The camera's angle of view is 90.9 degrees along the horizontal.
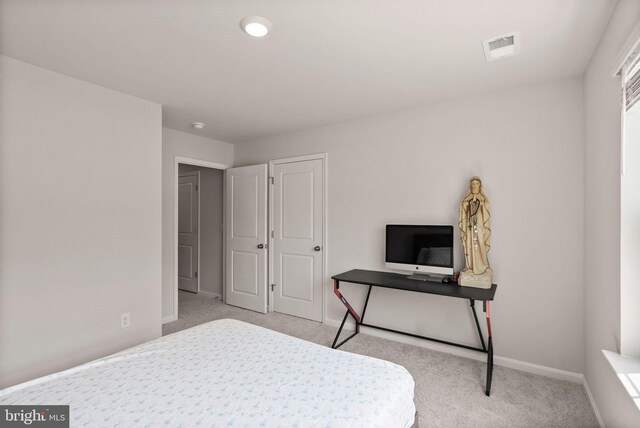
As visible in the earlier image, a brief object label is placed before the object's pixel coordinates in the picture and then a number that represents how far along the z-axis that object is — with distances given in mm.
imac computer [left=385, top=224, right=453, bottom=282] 2869
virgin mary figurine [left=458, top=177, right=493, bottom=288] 2717
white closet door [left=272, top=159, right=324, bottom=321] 3904
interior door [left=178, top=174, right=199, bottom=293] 5266
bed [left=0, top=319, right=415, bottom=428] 1192
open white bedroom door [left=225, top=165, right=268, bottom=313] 4289
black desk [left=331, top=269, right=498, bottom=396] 2396
